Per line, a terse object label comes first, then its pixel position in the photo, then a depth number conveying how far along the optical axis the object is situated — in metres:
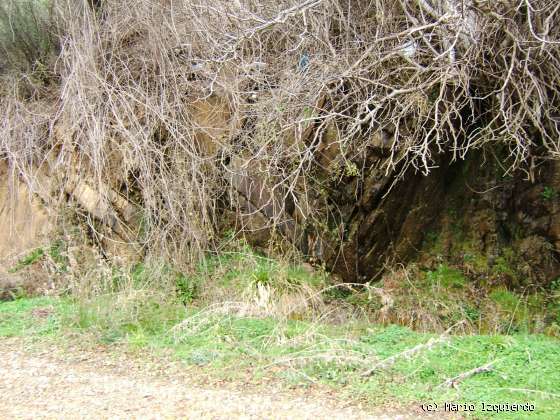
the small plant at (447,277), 7.88
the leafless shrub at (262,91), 6.41
